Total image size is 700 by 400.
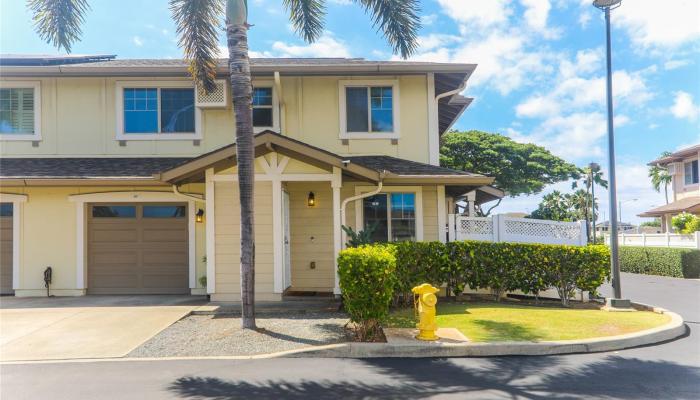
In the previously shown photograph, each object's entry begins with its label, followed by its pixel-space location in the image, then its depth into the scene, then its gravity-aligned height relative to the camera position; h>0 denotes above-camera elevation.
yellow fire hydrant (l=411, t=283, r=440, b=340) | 6.16 -1.52
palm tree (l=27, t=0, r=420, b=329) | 6.98 +3.75
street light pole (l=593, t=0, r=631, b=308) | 8.86 +0.63
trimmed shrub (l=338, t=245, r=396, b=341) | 6.14 -1.07
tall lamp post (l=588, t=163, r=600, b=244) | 23.80 +2.93
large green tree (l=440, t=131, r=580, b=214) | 31.08 +4.25
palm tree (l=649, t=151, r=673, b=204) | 52.20 +4.61
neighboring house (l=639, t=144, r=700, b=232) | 24.17 +1.97
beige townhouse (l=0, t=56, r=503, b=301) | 9.41 +1.11
